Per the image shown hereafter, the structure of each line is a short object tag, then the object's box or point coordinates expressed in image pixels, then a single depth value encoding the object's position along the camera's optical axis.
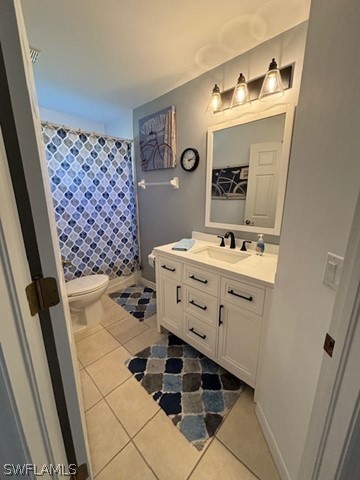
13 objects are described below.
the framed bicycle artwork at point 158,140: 2.12
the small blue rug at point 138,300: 2.33
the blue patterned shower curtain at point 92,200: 2.15
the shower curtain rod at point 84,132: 1.98
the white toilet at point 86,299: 1.92
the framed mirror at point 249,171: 1.48
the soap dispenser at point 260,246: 1.58
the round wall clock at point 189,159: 1.98
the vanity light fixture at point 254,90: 1.34
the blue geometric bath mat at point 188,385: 1.22
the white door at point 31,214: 0.45
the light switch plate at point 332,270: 0.67
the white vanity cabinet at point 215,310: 1.26
